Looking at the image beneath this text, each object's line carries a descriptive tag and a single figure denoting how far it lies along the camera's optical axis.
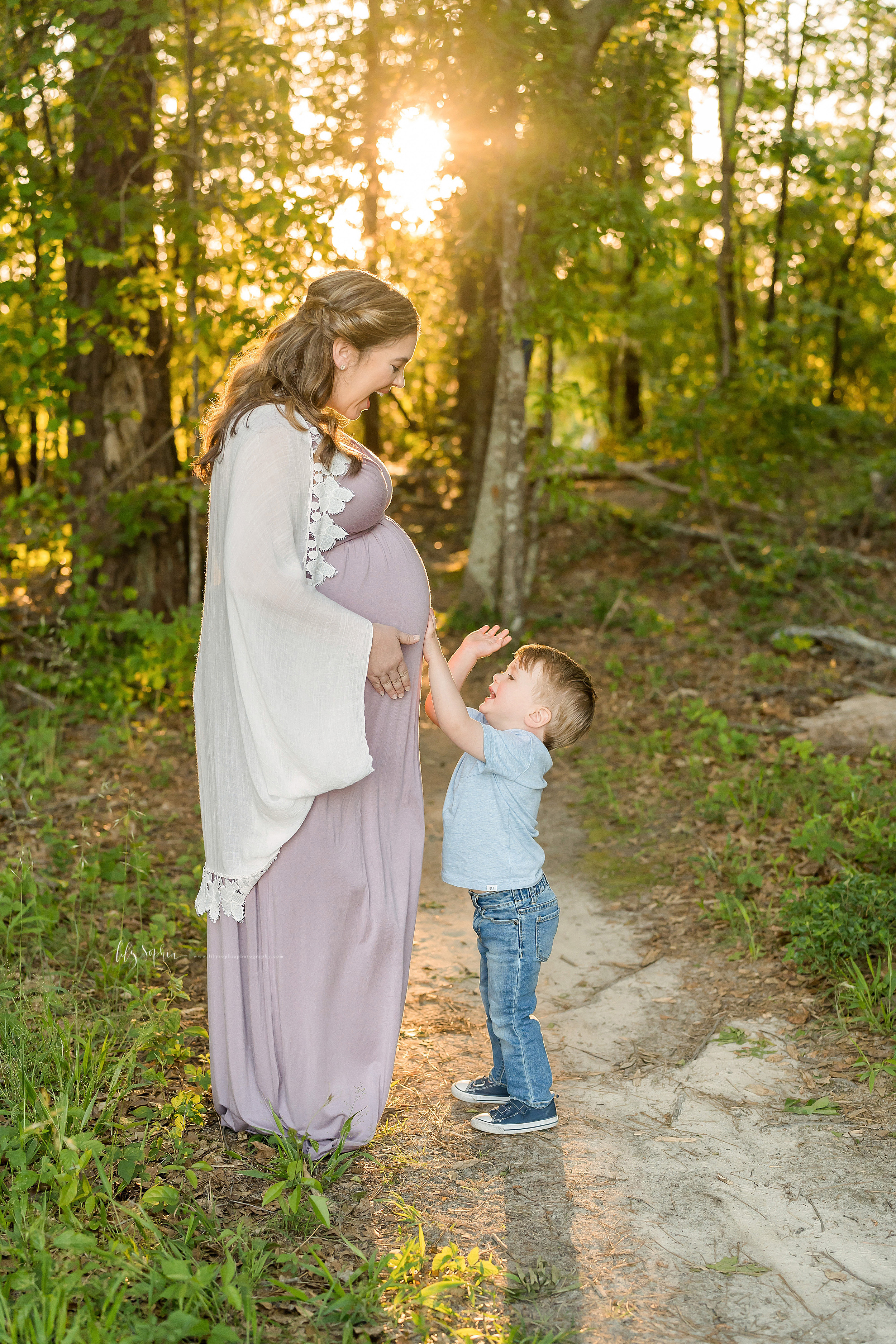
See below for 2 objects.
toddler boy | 2.99
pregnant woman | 2.74
